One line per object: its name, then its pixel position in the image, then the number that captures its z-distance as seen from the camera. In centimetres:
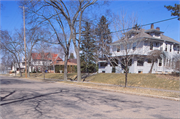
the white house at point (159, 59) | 2794
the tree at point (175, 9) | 1627
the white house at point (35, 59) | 3073
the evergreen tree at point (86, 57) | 3728
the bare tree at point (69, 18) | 1809
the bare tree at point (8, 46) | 3556
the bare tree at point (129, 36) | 1334
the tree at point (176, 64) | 1773
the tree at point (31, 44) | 3384
